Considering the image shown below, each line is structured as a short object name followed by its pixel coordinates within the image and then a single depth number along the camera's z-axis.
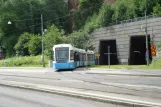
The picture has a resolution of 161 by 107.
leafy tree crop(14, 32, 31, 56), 84.00
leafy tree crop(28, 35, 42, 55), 77.69
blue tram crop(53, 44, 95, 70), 38.78
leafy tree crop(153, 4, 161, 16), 55.03
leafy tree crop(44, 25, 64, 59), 62.33
